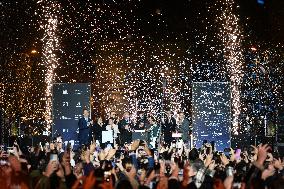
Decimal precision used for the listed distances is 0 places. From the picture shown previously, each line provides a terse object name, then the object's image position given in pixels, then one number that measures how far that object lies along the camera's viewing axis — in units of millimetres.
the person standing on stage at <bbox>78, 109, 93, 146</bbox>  24641
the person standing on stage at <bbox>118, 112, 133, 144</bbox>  24891
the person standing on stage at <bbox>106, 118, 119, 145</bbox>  24897
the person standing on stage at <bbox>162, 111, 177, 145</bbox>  27156
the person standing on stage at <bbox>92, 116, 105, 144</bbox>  25245
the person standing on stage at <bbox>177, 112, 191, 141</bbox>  26922
